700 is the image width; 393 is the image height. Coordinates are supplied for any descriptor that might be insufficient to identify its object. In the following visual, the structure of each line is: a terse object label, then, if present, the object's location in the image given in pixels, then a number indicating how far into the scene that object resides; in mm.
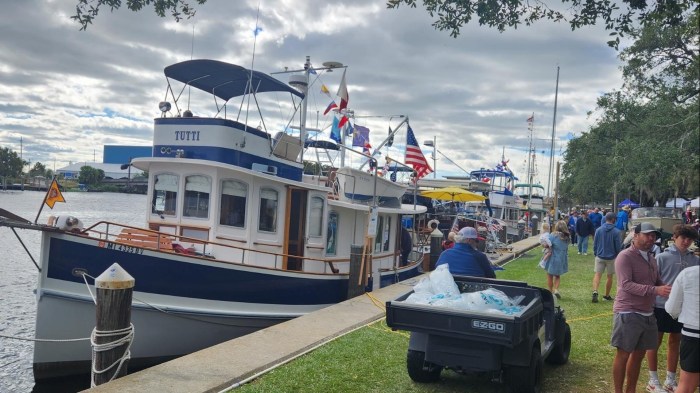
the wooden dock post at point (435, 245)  16109
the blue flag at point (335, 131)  14711
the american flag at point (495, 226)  23134
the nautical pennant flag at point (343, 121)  13709
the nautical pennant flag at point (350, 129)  16655
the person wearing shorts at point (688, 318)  4090
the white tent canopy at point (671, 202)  33538
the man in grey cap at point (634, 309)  4820
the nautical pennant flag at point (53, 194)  7477
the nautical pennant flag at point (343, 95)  13562
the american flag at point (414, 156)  15875
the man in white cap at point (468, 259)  6203
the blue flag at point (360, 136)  18047
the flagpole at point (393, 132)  14117
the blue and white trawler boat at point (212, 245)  7586
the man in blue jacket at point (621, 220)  18859
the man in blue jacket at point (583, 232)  19281
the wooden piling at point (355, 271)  10977
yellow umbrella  22094
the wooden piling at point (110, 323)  5652
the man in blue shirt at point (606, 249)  10320
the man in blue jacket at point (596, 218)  24328
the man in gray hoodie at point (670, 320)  5359
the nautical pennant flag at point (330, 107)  14328
